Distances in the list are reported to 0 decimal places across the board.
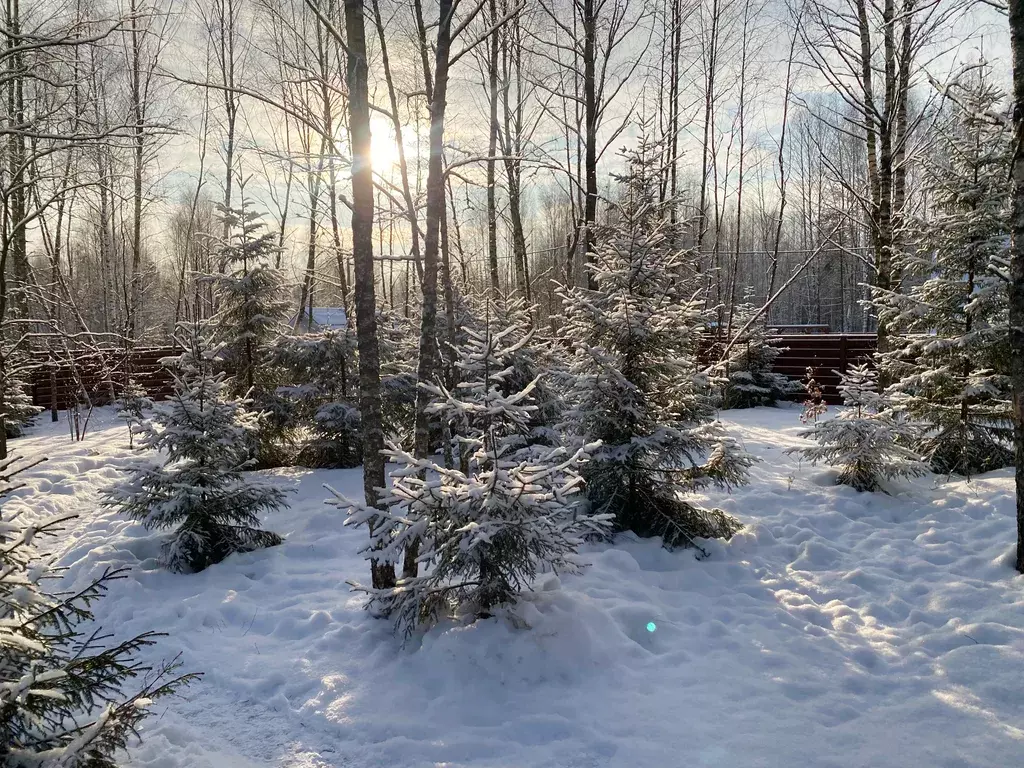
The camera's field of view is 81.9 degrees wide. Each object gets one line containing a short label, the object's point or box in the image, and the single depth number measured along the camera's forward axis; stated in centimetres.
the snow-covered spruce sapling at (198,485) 549
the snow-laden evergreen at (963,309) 679
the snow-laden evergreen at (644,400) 545
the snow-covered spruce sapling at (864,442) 672
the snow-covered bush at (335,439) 874
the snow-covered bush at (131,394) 1121
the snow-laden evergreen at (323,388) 900
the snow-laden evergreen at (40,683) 204
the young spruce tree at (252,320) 918
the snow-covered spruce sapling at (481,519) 361
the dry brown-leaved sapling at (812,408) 1141
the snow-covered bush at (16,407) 1159
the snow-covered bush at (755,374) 1439
